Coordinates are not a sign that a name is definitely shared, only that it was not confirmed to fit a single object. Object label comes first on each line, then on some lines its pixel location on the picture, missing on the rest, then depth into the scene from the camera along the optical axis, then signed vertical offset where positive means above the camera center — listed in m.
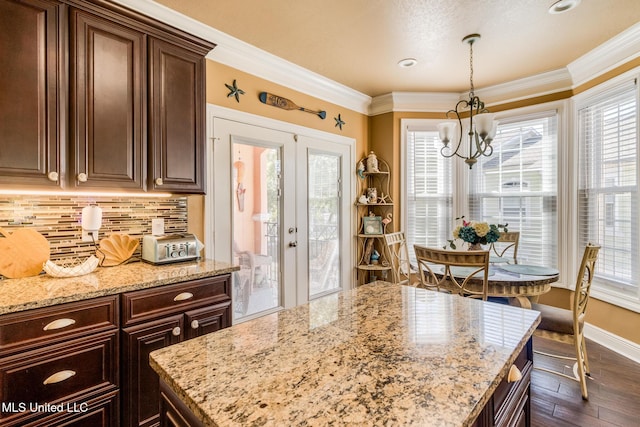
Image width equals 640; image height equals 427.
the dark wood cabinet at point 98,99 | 1.62 +0.66
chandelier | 2.54 +0.70
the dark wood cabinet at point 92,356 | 1.35 -0.67
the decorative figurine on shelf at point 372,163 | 4.17 +0.63
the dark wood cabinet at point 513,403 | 0.88 -0.59
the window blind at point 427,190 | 4.21 +0.28
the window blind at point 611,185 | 2.83 +0.24
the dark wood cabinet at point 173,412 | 0.78 -0.51
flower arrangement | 2.72 -0.19
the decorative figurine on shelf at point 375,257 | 4.22 -0.59
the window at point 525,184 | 3.56 +0.31
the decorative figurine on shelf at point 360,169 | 4.17 +0.55
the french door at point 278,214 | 2.80 -0.02
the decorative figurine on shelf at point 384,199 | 4.22 +0.17
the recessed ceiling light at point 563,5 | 2.22 +1.44
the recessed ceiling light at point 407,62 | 3.14 +1.48
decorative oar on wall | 3.09 +1.11
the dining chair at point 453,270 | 2.21 -0.47
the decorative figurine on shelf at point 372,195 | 4.22 +0.22
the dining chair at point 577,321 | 2.16 -0.78
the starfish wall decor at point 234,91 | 2.82 +1.08
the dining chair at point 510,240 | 3.39 -0.31
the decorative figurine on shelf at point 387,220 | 4.17 -0.11
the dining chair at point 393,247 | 2.99 -0.35
